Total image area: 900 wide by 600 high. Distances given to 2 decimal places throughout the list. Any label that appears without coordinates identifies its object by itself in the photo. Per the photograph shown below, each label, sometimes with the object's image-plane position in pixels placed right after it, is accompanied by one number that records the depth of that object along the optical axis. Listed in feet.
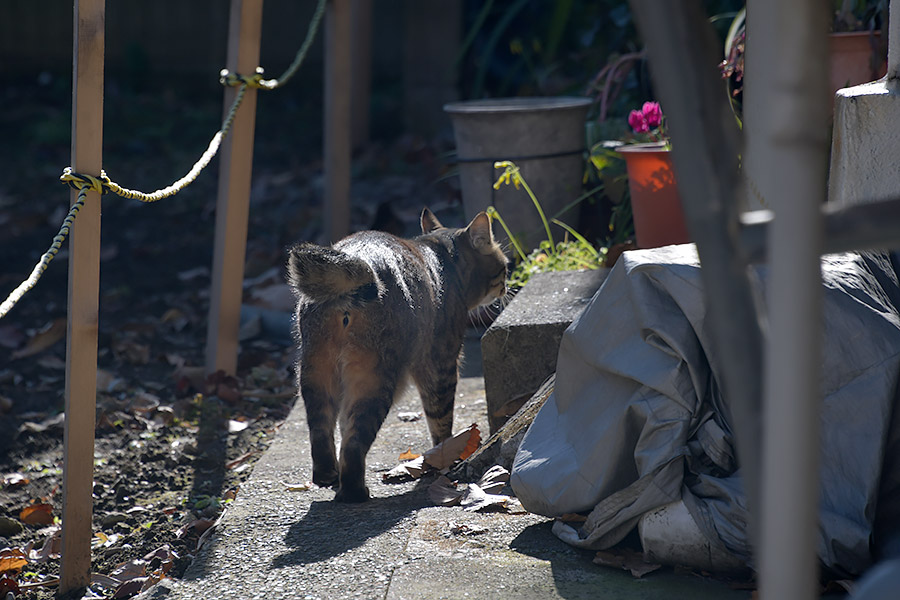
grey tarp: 13.79
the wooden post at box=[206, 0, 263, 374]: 28.14
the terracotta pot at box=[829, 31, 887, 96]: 26.27
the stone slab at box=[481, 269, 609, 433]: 22.16
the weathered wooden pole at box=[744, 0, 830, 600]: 6.82
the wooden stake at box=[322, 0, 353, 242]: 36.37
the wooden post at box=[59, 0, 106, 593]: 17.88
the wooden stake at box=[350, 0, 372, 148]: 51.01
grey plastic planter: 35.24
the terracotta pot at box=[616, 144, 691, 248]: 27.66
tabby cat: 20.08
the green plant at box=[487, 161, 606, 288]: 30.45
